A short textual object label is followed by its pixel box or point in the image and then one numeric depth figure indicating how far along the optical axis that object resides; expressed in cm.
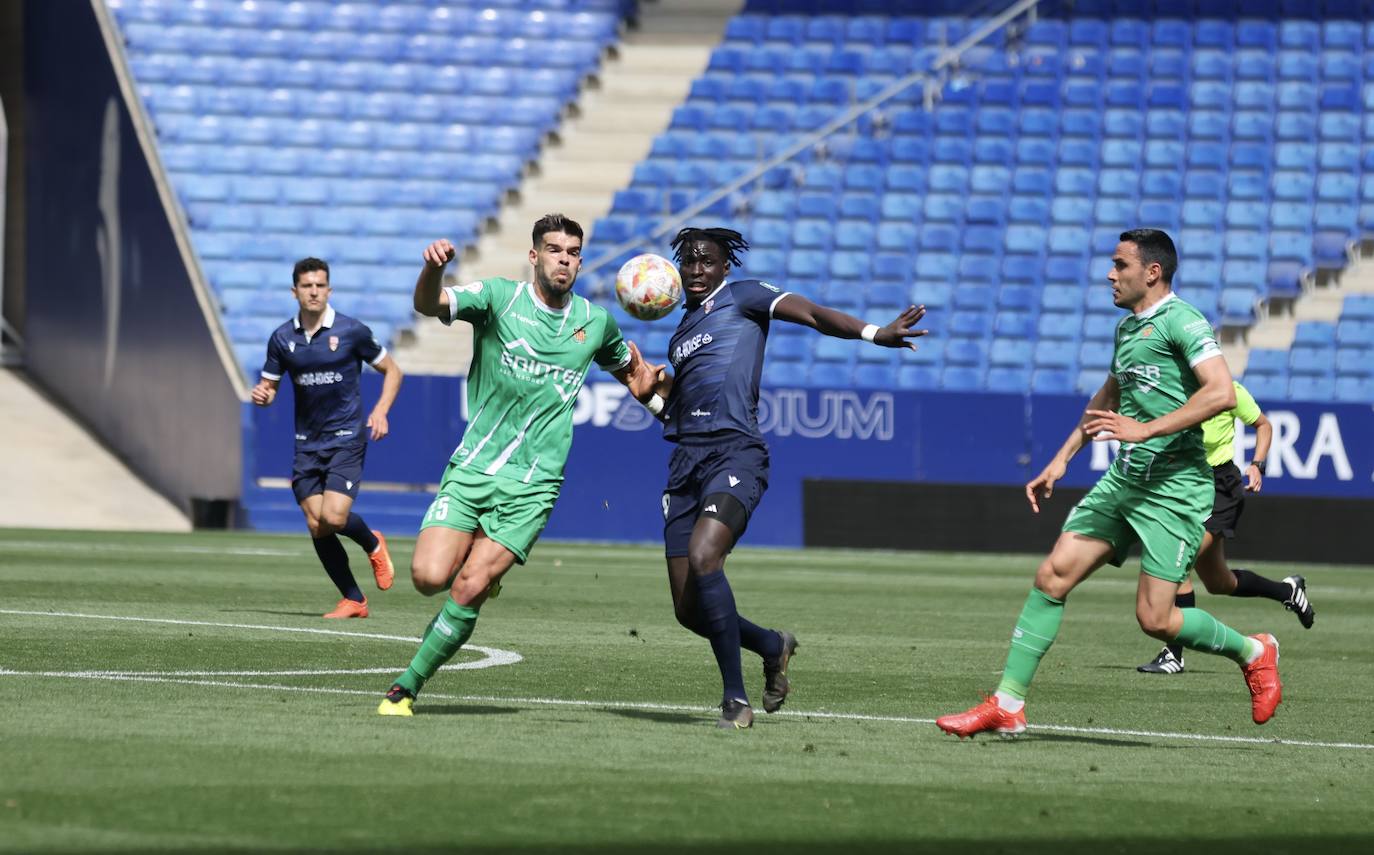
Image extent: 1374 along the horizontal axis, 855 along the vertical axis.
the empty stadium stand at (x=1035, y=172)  6031
